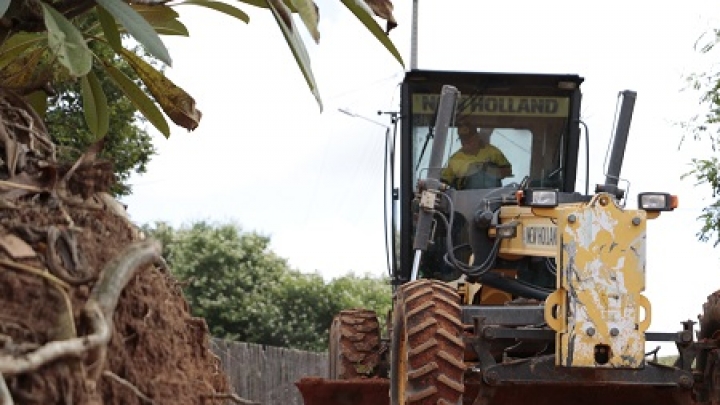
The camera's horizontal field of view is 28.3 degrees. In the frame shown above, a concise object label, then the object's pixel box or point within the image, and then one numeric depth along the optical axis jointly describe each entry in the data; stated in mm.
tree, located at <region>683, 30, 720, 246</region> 22109
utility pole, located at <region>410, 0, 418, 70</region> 24312
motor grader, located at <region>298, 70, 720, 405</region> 8938
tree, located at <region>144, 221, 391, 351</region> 39562
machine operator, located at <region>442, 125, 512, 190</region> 11414
